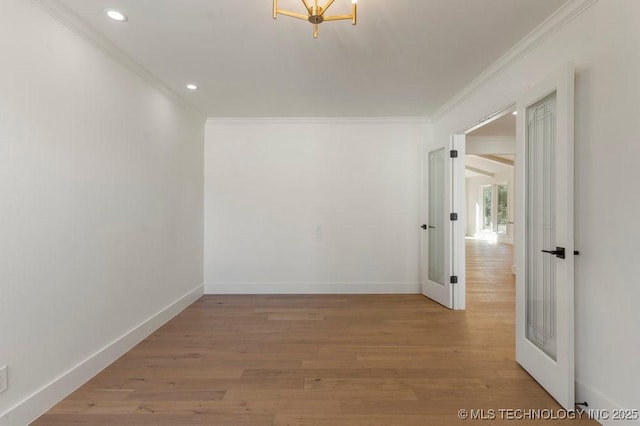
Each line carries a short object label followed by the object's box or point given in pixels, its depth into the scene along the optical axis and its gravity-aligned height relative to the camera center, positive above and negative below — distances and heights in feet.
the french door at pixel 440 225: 12.31 -0.52
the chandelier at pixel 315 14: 5.23 +3.67
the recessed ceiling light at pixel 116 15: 6.70 +4.58
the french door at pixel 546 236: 6.15 -0.54
